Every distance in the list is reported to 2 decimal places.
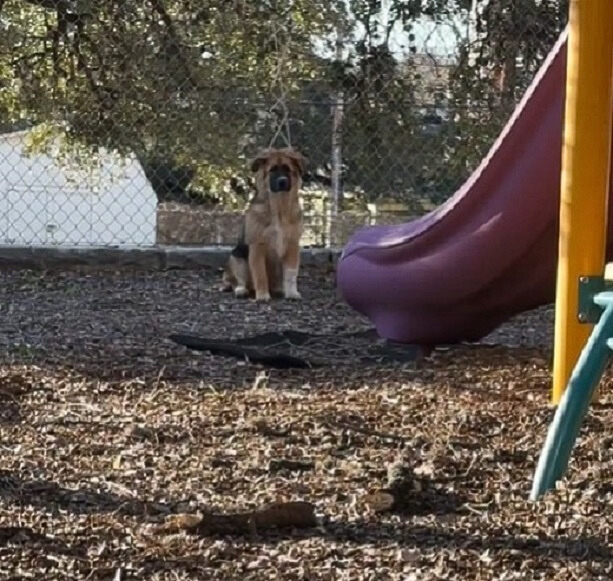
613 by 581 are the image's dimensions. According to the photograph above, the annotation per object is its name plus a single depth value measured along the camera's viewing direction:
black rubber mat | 7.99
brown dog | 12.21
